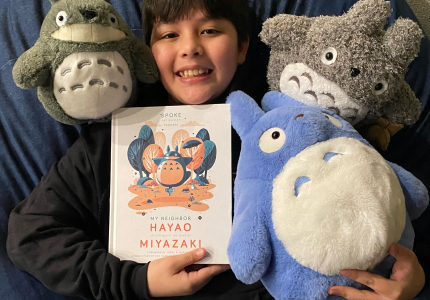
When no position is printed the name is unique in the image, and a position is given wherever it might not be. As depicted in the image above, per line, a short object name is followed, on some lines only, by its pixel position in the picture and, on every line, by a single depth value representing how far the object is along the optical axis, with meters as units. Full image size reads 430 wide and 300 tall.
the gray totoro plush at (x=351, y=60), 0.55
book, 0.64
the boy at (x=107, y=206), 0.64
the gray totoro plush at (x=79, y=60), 0.59
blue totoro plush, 0.45
